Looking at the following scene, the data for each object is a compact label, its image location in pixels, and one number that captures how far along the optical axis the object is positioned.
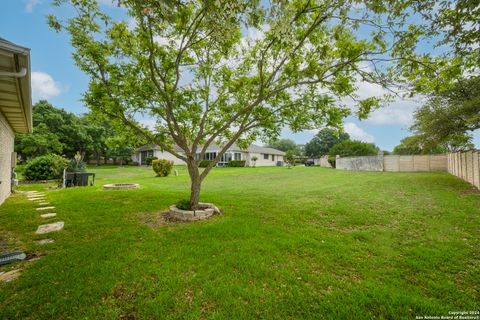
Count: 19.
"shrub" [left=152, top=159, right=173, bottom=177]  17.67
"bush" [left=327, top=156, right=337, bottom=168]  30.94
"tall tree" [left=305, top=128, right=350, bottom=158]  50.31
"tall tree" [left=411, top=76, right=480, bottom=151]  9.96
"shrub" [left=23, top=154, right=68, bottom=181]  12.37
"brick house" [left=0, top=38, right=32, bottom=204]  2.76
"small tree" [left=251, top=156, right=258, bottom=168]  32.47
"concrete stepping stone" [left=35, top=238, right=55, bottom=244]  3.94
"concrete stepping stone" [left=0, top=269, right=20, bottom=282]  2.75
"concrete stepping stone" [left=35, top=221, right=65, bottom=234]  4.51
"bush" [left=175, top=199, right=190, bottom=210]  5.67
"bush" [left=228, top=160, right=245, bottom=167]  31.20
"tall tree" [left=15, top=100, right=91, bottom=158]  22.41
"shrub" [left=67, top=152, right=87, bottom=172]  12.18
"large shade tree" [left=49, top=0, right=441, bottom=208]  4.16
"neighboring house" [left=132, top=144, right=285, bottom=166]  33.53
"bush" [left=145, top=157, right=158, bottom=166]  33.06
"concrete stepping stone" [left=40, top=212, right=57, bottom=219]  5.54
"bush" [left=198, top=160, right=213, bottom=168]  25.82
